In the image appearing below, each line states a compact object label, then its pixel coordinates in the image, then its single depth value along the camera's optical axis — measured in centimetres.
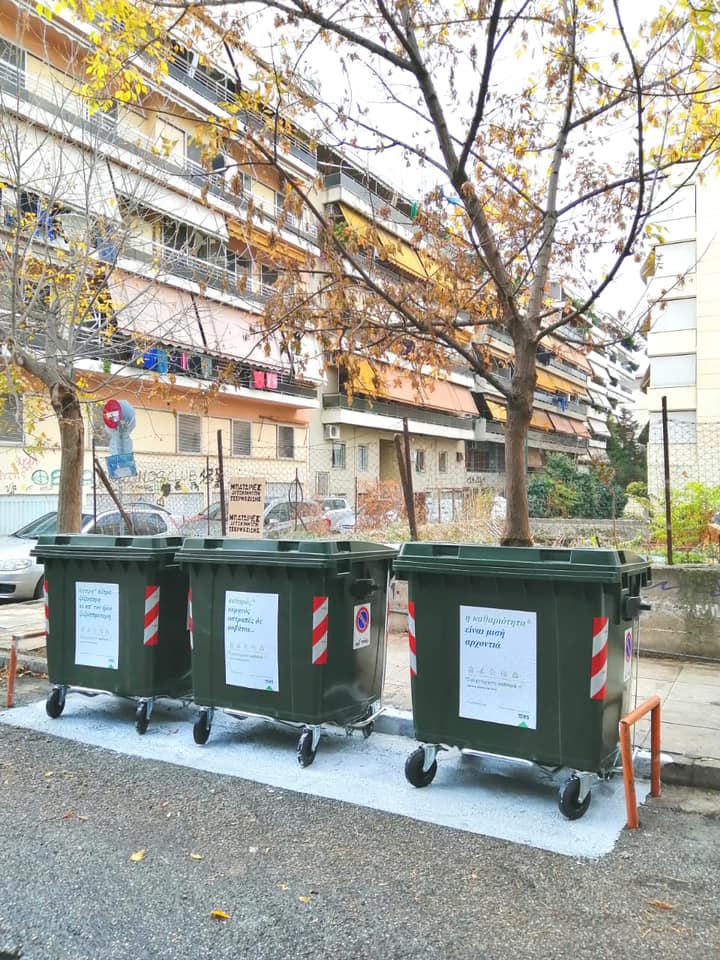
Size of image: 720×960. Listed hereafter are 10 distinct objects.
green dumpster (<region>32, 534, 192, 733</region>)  575
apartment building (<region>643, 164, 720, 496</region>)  2975
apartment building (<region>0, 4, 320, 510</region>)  734
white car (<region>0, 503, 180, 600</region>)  1124
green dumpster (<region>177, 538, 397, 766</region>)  504
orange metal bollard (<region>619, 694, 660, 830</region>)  393
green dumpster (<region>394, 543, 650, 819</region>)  416
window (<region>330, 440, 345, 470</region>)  3203
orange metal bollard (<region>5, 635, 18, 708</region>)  648
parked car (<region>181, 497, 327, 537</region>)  1267
